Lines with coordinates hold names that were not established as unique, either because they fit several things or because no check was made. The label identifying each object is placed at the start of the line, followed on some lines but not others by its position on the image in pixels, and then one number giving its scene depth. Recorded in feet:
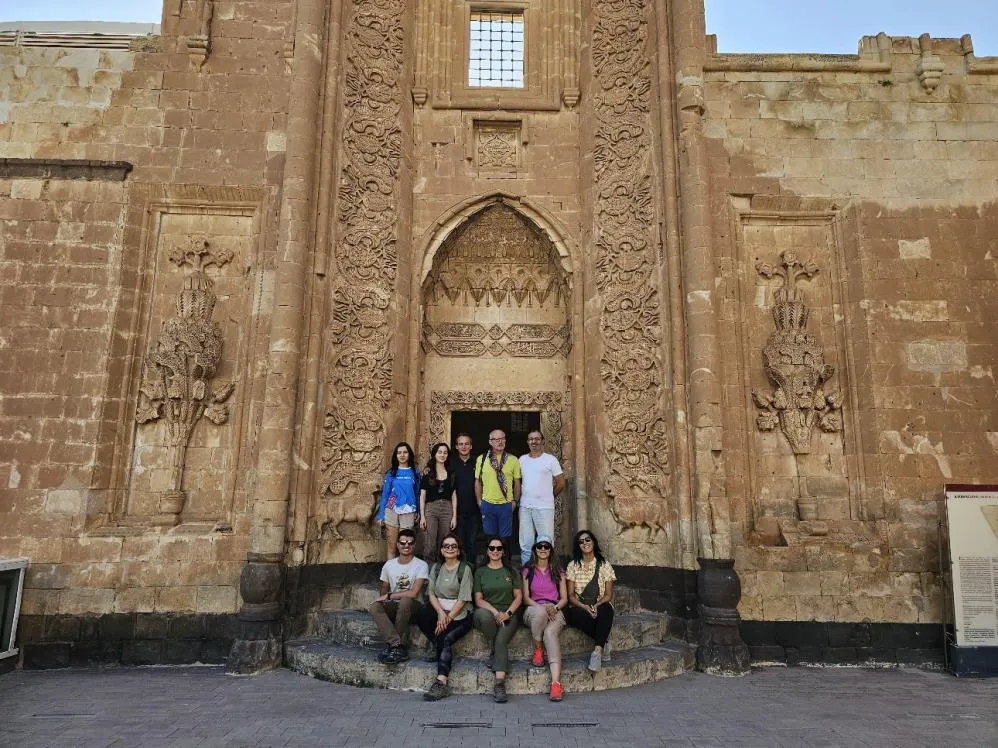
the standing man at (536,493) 22.72
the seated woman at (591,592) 19.53
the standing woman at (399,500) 22.53
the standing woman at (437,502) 22.56
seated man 19.36
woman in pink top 18.65
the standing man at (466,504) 23.02
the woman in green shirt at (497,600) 18.61
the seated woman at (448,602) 18.98
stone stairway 18.74
